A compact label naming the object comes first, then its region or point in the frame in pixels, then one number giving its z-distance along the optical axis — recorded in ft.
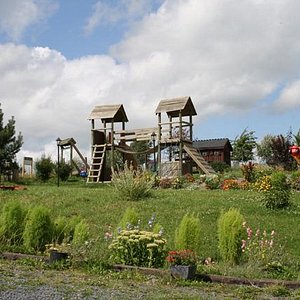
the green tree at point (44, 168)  93.91
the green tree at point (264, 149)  145.87
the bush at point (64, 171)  95.50
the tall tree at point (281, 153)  97.81
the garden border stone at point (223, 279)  20.13
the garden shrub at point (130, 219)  27.51
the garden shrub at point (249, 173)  67.28
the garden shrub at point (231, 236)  24.53
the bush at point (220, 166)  106.67
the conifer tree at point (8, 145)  96.02
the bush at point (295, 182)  58.60
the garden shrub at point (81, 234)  26.18
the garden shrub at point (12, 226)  28.40
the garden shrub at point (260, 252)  23.89
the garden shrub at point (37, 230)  27.40
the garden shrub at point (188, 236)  25.20
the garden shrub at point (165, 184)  67.67
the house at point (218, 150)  139.95
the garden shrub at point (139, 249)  23.38
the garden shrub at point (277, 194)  40.11
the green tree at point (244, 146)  144.77
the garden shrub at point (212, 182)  63.93
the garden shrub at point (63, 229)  28.10
